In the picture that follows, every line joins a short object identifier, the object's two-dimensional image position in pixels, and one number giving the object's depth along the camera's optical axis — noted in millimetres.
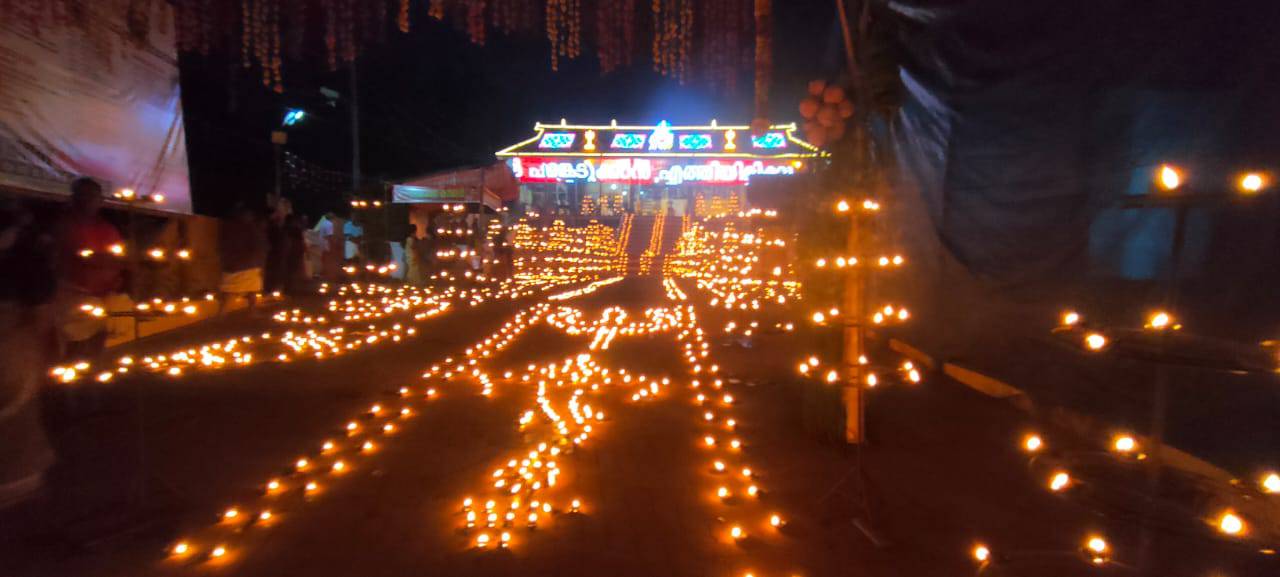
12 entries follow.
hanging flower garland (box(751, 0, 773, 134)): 7836
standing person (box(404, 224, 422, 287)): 19969
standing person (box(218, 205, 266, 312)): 11039
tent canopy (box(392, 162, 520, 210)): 23766
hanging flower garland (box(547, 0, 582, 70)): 7430
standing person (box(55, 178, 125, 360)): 5512
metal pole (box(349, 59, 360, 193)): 21562
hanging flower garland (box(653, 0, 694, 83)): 7410
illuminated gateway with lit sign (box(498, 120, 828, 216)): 34125
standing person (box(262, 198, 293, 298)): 14148
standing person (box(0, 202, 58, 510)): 4191
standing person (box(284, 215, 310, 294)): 14816
